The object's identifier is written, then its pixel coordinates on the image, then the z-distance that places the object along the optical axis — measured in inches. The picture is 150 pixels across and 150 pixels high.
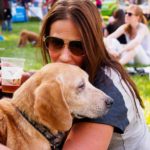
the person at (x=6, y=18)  602.7
